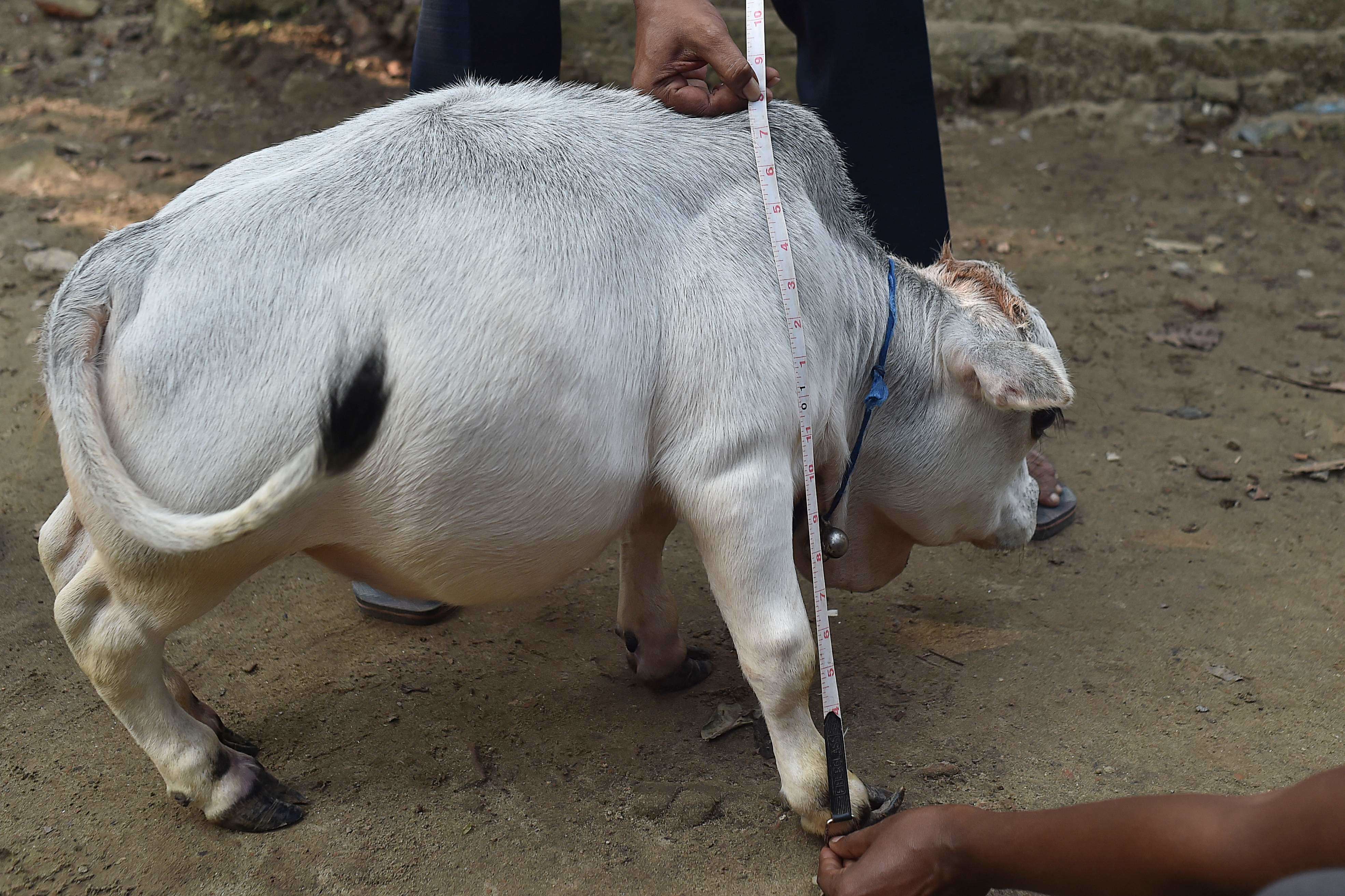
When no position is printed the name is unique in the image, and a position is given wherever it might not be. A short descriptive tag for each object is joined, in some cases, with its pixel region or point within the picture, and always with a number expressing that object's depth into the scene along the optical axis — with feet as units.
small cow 6.57
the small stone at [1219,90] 21.62
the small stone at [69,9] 21.86
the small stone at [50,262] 15.47
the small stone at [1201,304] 16.69
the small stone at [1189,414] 14.43
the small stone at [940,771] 8.82
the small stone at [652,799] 8.38
